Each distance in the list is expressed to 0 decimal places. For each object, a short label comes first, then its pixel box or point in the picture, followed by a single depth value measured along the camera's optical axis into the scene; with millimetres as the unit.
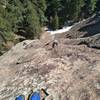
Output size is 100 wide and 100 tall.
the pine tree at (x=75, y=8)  25880
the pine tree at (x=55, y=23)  25106
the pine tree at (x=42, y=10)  25630
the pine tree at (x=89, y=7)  26997
